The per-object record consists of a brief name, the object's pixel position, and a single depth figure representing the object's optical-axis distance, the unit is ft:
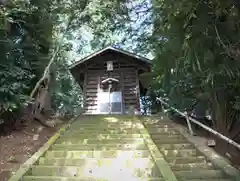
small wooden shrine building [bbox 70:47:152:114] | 32.28
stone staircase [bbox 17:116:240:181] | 12.03
